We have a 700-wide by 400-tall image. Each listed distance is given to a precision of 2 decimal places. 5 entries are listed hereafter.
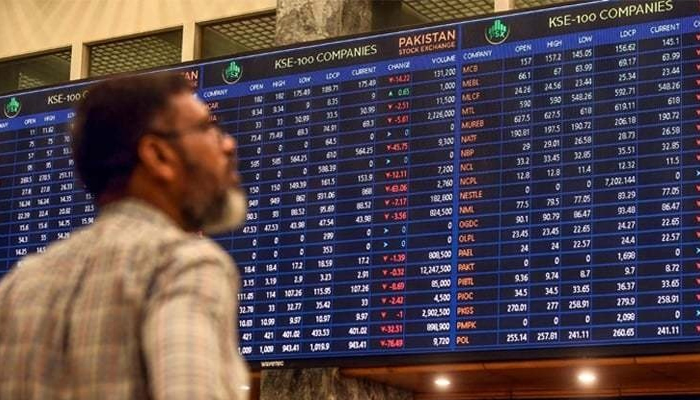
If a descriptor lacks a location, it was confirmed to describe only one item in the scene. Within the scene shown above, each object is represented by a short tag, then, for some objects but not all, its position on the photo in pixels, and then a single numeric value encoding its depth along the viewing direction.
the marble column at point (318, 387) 8.66
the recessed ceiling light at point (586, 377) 8.09
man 1.89
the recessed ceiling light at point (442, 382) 8.59
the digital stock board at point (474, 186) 7.59
